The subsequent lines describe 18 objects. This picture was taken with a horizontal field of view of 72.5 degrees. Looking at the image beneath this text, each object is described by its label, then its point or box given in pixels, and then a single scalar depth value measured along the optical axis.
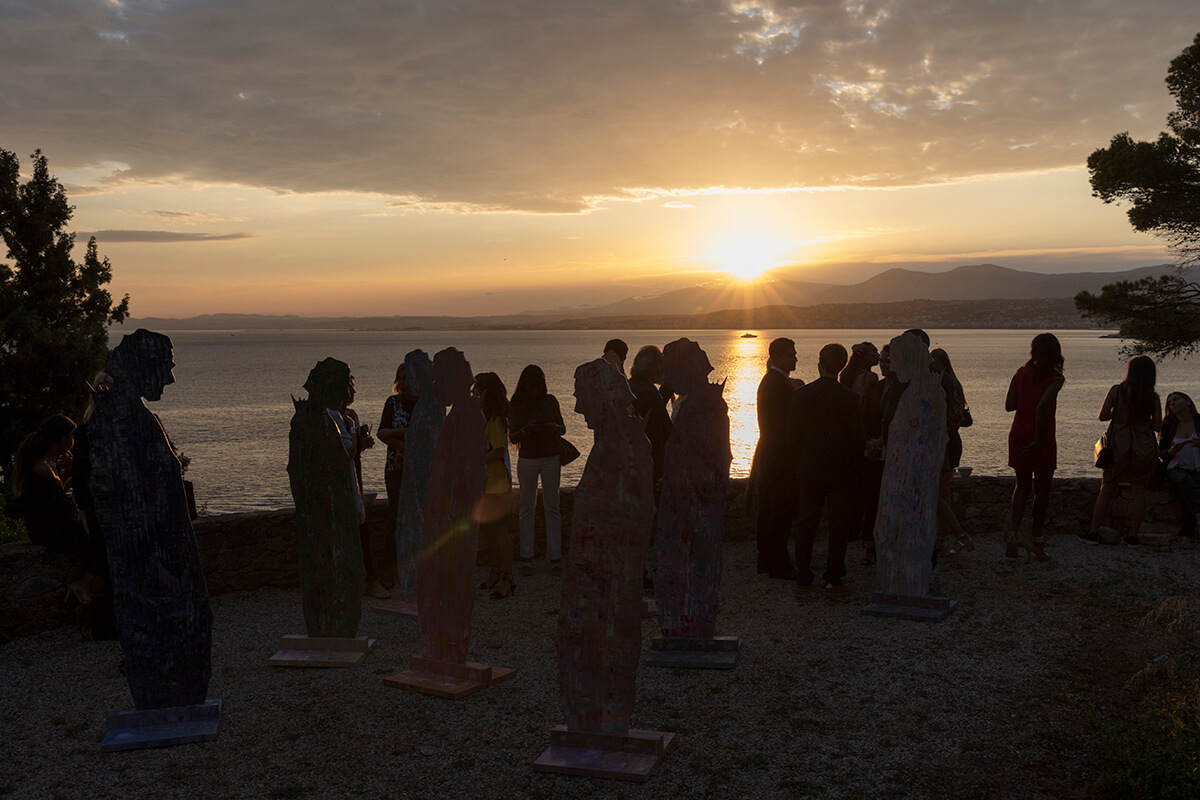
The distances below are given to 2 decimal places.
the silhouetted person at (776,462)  7.55
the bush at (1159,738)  3.94
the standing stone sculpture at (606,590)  4.51
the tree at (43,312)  17.59
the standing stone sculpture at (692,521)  5.84
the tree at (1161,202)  18.53
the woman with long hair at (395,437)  7.68
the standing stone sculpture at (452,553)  5.56
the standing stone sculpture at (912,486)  6.87
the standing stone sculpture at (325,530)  6.07
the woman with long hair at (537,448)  7.87
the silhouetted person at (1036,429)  7.79
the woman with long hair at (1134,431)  8.48
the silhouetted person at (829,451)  7.27
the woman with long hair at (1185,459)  9.02
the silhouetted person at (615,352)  7.67
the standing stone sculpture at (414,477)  7.09
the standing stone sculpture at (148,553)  4.82
